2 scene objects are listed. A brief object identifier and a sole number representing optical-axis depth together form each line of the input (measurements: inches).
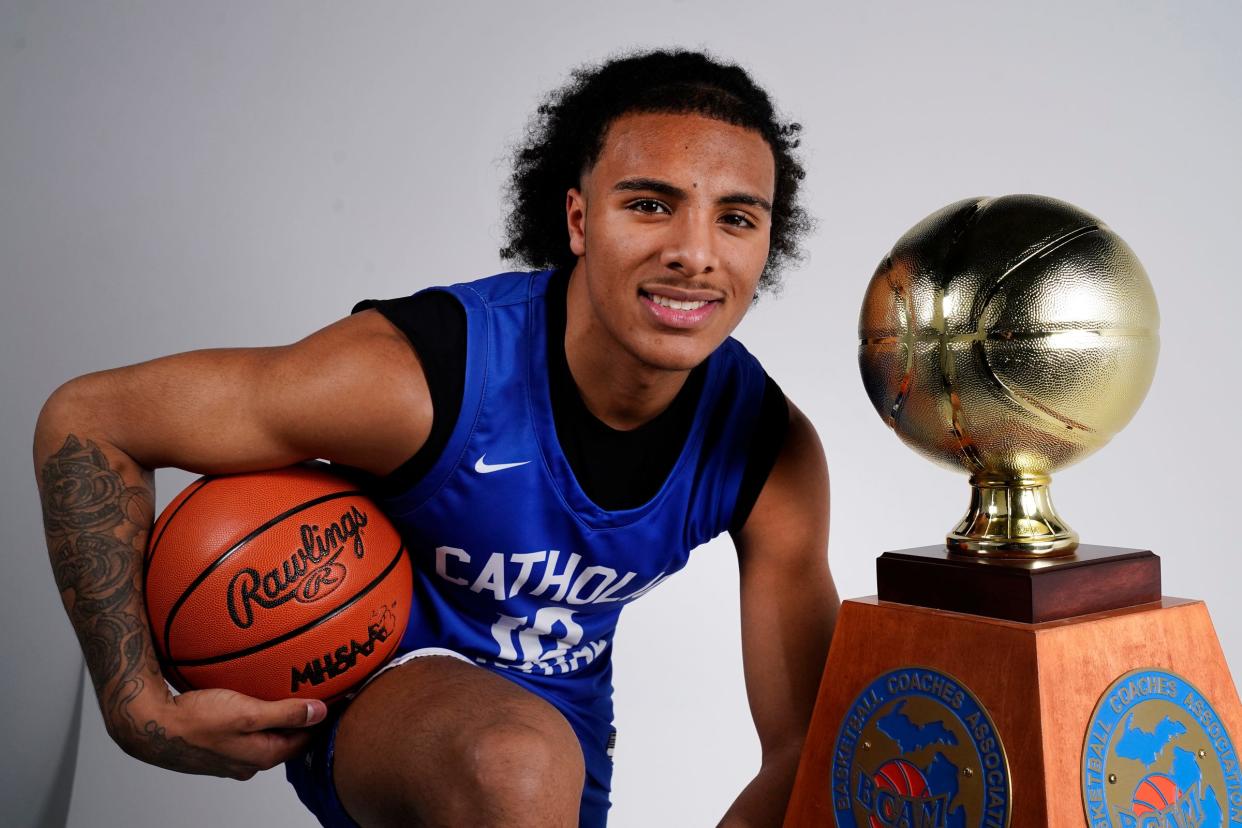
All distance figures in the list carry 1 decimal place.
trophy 58.5
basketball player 71.6
